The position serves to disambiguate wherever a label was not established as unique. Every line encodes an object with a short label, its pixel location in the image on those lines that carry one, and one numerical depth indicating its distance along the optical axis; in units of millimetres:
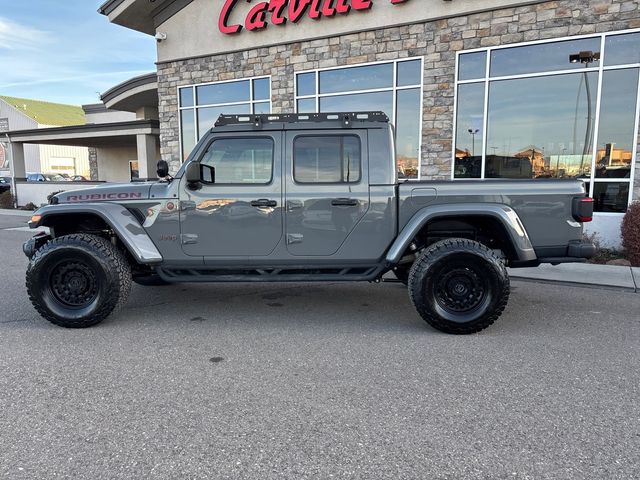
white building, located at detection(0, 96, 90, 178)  48250
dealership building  8719
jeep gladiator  4430
